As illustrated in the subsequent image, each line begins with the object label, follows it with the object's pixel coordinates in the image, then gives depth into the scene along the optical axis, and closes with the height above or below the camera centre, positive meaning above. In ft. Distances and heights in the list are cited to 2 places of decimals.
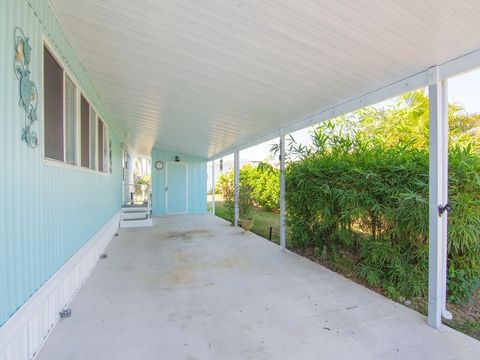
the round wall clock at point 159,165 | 35.65 +1.97
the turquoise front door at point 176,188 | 36.09 -1.27
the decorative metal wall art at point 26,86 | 5.68 +2.21
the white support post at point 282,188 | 17.25 -0.59
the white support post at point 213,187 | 34.60 -1.05
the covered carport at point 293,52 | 6.17 +3.92
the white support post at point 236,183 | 25.54 -0.38
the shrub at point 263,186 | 34.02 -0.90
